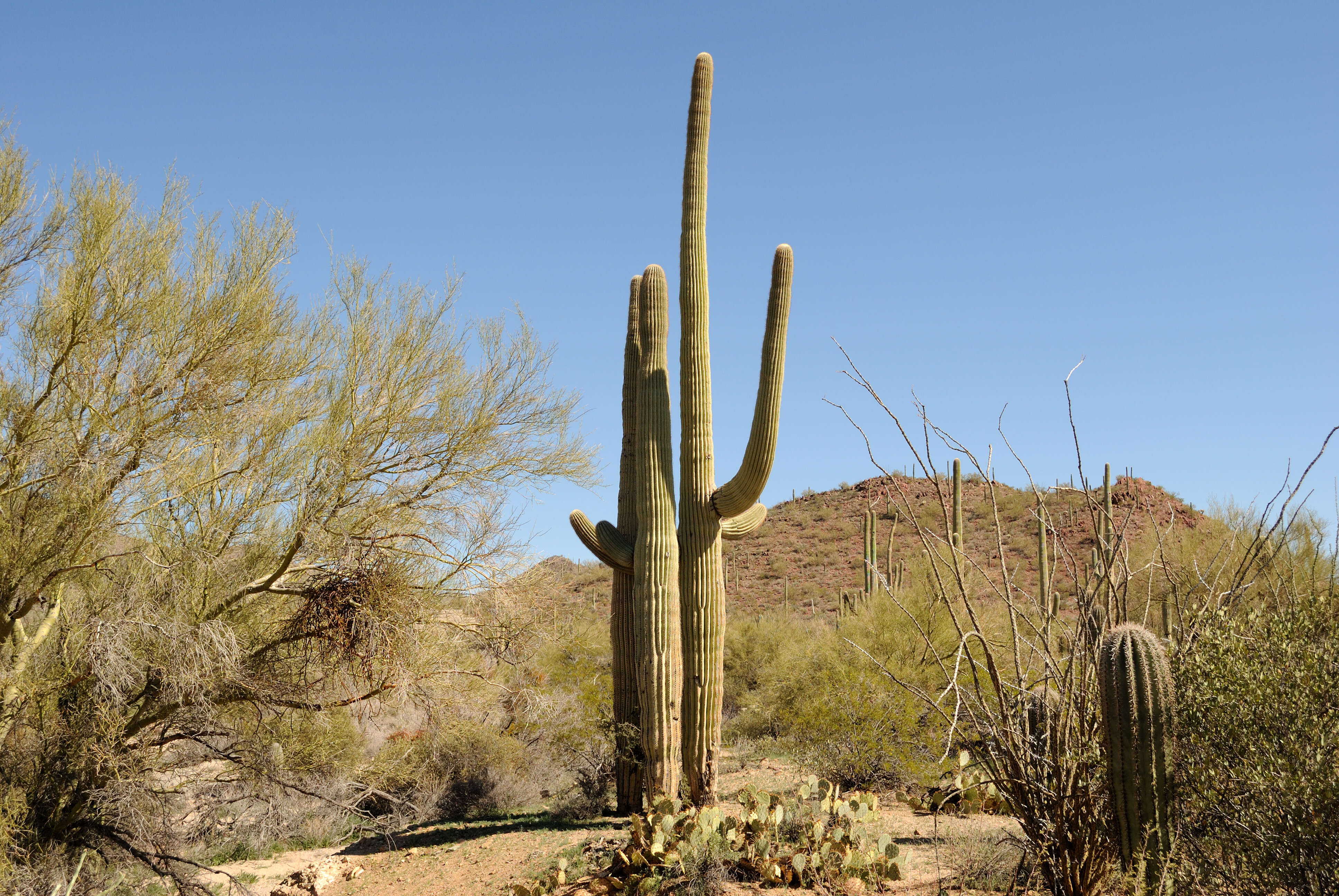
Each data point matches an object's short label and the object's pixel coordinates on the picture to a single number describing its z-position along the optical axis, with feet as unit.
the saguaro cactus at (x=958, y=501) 57.57
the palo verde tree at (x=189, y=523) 29.68
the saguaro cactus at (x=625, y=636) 40.22
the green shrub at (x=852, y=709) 40.16
